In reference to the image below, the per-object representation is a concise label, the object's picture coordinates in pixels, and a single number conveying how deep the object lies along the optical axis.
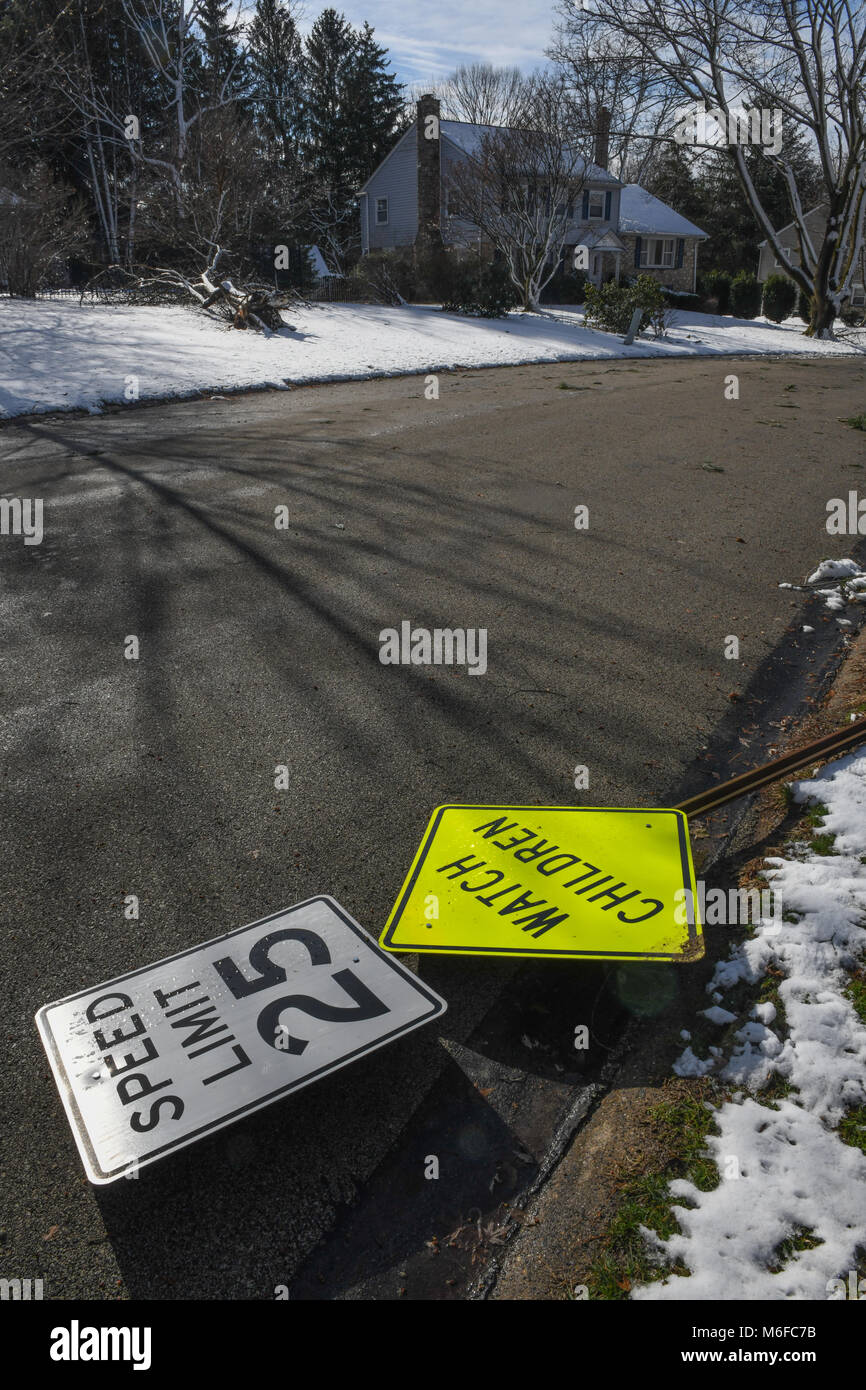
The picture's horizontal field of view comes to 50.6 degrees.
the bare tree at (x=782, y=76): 29.81
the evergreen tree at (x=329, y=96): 50.56
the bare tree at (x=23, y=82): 21.44
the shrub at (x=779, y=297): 44.47
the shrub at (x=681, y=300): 45.24
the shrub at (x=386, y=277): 31.11
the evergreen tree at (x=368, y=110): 50.16
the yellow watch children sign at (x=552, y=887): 3.18
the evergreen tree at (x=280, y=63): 50.75
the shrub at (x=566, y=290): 39.06
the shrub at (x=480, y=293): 29.77
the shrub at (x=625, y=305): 27.17
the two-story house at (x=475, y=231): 39.97
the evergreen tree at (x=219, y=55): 35.00
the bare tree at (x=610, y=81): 30.14
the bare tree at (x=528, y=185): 30.50
